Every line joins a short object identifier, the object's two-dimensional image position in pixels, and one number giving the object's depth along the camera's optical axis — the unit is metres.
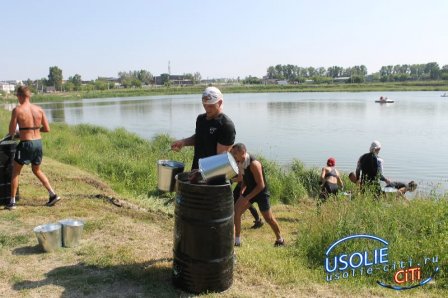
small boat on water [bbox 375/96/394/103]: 47.62
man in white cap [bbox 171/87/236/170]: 4.10
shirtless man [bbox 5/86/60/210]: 5.91
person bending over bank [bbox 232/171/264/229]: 5.25
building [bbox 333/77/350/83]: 146.10
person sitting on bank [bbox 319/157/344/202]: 7.82
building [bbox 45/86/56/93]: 122.47
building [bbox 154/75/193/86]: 160.75
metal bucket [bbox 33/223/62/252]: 4.58
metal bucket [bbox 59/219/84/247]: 4.75
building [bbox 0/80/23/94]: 135.98
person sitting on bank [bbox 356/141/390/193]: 7.86
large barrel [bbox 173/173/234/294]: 3.59
